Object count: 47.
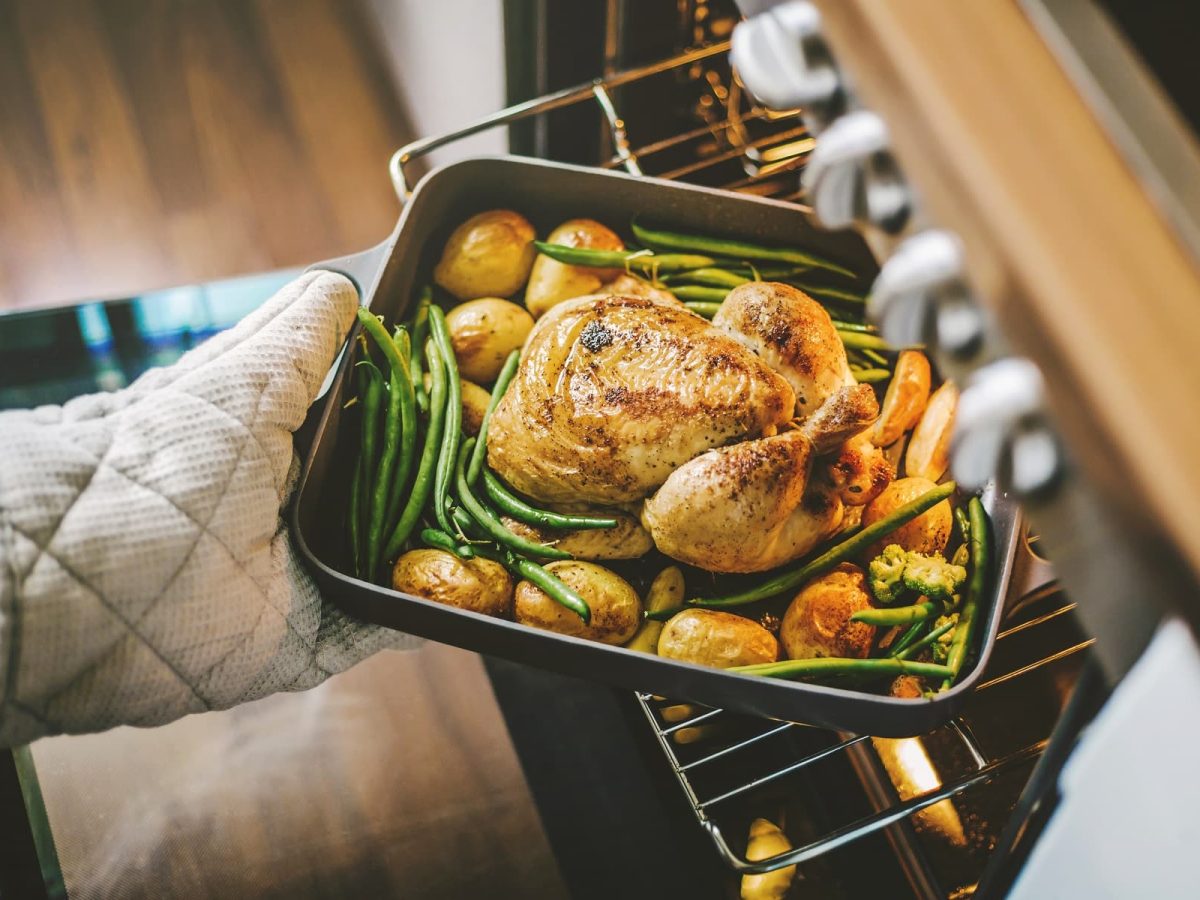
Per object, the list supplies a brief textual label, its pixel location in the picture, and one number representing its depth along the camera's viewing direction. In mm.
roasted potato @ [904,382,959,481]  1146
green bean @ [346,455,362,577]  1109
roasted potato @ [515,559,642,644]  1038
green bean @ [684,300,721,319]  1275
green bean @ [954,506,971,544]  1091
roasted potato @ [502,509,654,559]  1085
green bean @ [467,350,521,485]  1142
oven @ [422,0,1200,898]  489
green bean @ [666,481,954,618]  1048
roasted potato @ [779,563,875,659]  1004
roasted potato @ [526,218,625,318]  1272
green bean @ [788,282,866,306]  1267
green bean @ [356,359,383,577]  1130
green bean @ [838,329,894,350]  1243
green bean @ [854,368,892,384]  1223
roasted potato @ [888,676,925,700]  1011
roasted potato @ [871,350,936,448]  1177
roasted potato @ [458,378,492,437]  1219
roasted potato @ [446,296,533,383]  1251
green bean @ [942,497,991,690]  978
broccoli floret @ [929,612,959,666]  1005
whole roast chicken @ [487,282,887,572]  962
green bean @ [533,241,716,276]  1253
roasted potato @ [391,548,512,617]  1043
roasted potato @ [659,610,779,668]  1004
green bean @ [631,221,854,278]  1255
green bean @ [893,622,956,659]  996
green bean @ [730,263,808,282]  1265
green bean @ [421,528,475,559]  1071
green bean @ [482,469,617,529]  1063
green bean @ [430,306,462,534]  1114
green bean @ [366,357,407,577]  1104
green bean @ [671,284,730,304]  1279
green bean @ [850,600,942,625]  997
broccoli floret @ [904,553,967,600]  997
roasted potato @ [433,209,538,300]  1279
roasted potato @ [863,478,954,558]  1072
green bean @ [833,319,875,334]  1252
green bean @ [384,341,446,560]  1114
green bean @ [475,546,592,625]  1011
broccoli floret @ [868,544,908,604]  1026
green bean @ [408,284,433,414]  1196
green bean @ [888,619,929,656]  1019
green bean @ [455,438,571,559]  1072
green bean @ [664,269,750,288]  1276
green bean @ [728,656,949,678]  970
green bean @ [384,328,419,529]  1138
